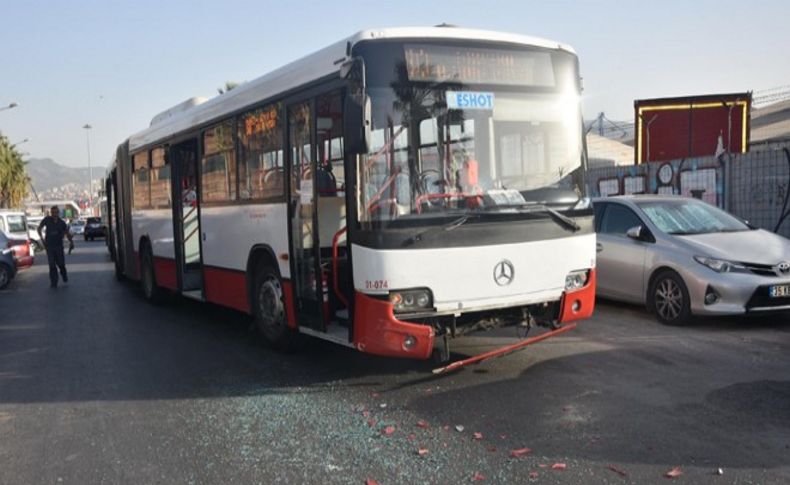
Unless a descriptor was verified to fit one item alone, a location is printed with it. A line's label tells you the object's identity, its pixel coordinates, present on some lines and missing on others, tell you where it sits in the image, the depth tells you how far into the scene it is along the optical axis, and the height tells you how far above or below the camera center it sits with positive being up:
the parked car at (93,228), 53.06 -1.53
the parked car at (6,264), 16.84 -1.30
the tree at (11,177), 63.06 +3.14
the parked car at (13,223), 23.88 -0.43
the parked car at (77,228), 67.30 -1.92
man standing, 16.67 -0.69
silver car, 7.98 -0.86
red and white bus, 5.66 +0.05
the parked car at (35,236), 34.41 -1.28
